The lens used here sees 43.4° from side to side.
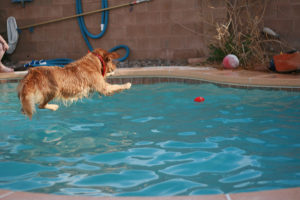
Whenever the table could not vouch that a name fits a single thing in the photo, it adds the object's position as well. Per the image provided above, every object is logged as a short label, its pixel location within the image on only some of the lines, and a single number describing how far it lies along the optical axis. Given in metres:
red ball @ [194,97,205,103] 6.66
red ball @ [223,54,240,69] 8.59
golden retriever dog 4.50
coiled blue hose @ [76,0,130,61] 11.05
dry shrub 8.87
